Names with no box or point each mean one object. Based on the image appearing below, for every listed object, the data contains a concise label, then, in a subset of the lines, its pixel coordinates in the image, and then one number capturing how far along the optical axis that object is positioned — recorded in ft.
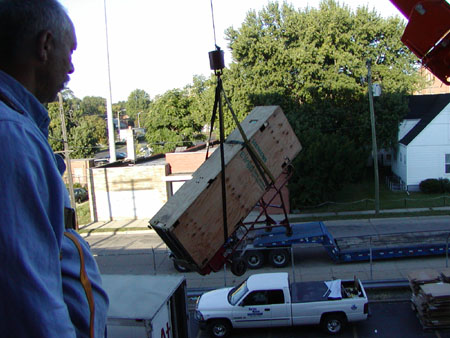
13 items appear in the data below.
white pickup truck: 34.42
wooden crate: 20.75
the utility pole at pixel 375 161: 72.35
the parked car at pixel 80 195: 111.45
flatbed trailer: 50.88
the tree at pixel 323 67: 98.58
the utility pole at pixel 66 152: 68.43
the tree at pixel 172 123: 148.46
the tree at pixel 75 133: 146.92
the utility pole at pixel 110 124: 99.86
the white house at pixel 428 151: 97.04
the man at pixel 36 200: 3.29
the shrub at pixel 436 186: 94.07
